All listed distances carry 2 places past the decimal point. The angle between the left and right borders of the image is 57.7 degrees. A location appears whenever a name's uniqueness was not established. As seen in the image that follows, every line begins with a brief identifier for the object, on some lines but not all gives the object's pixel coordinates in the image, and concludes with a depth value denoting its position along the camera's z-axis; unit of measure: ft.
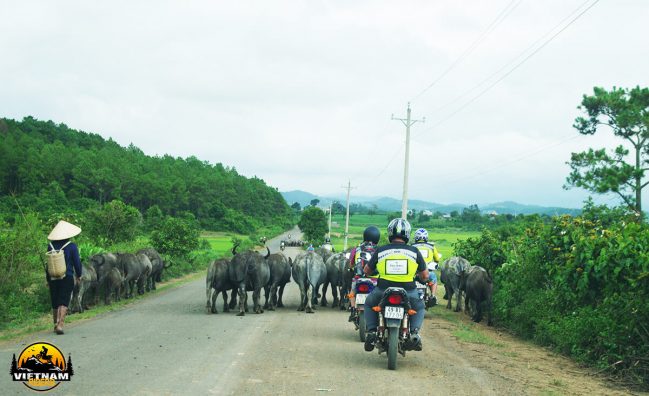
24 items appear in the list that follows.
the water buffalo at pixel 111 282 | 54.85
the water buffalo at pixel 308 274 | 53.11
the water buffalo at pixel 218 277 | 50.34
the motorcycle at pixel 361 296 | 34.14
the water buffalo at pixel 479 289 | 48.21
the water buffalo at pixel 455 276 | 55.77
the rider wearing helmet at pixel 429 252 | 39.43
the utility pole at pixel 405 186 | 100.58
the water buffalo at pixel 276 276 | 53.78
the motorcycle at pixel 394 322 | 27.20
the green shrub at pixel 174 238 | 96.32
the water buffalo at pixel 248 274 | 49.67
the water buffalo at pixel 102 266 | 52.65
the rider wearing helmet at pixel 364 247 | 38.64
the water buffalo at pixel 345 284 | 52.79
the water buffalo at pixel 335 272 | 55.01
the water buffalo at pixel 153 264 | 72.23
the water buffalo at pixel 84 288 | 47.26
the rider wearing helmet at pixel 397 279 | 28.35
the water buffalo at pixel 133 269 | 59.31
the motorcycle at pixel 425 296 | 35.24
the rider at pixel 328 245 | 75.36
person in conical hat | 36.06
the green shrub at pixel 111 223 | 90.63
